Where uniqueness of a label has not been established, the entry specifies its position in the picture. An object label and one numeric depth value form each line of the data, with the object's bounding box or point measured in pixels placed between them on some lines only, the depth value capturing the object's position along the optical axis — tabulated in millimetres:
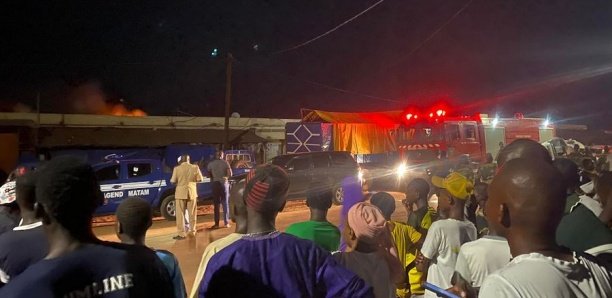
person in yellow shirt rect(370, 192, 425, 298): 4047
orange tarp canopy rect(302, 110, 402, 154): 20578
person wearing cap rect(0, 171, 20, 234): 3986
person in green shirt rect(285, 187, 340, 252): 3340
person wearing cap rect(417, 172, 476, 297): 3779
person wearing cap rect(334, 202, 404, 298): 2998
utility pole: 22031
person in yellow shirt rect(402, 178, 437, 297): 4934
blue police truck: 13828
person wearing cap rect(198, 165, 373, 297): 2137
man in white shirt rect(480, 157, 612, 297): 1641
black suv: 16516
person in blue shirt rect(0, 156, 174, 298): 1737
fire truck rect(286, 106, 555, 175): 17922
